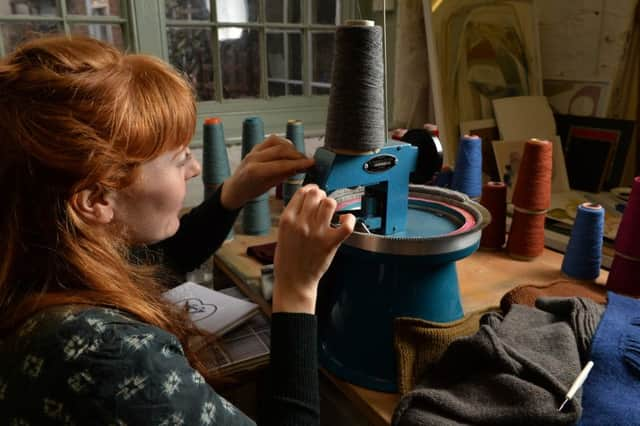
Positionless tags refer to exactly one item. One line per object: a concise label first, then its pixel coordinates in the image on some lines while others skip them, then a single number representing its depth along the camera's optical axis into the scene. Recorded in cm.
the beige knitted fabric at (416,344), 75
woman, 53
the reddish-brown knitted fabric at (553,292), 91
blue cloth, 64
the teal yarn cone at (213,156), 130
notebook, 106
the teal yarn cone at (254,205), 134
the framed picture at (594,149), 162
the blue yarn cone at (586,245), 102
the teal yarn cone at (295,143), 139
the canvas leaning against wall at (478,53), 167
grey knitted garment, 63
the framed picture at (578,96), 168
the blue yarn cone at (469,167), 132
